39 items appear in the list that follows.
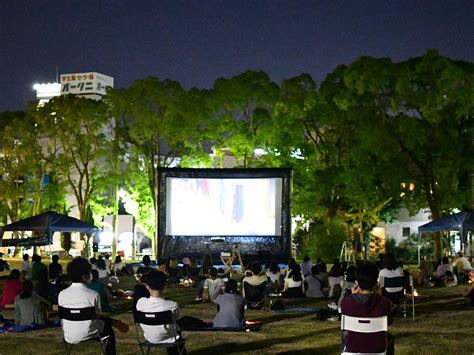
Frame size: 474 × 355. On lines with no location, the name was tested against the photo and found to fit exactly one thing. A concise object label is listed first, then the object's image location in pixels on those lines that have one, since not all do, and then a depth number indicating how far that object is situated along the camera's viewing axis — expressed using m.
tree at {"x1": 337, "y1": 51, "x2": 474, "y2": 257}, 25.09
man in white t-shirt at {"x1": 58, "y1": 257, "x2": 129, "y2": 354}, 6.71
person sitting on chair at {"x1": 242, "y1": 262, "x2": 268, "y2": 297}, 12.73
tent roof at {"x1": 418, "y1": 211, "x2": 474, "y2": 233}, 18.47
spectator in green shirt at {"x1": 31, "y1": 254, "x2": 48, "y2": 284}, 13.99
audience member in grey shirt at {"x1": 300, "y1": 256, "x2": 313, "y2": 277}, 17.19
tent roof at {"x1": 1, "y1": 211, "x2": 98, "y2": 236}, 20.52
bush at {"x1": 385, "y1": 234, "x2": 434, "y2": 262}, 33.56
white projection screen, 23.88
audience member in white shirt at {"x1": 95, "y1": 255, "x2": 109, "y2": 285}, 14.45
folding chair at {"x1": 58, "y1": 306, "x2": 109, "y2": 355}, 6.68
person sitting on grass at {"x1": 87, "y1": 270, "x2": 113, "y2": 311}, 10.94
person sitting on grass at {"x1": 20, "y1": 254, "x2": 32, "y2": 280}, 16.22
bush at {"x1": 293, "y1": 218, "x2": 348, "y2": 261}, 27.95
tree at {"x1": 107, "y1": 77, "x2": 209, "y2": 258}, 30.33
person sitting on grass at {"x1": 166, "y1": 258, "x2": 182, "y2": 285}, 17.97
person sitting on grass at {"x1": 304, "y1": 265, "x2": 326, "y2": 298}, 14.68
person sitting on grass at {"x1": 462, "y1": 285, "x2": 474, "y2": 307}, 12.97
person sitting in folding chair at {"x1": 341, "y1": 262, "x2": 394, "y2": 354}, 5.67
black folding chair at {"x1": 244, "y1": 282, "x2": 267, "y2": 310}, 12.80
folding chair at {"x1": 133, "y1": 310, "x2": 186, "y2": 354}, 6.72
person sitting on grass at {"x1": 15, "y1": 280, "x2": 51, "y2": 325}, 10.35
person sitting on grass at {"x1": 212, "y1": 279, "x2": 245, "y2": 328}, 9.84
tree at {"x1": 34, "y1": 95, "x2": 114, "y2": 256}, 33.12
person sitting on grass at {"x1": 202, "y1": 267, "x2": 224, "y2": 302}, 13.76
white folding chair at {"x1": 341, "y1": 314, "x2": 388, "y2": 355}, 5.66
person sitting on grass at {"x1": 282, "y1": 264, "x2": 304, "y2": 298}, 14.77
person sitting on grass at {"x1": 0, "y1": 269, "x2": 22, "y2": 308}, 11.78
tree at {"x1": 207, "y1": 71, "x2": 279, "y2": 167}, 29.52
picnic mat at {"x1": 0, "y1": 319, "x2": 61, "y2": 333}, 10.19
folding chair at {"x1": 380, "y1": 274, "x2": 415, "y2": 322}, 11.01
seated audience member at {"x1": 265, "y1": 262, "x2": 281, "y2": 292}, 15.45
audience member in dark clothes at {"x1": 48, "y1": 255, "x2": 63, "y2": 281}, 15.36
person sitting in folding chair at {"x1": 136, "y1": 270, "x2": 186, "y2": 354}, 6.76
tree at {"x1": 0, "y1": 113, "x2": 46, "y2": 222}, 35.78
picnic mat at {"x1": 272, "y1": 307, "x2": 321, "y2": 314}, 12.43
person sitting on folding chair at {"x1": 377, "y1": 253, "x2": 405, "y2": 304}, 11.03
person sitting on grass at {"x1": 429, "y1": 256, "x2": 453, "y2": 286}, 17.00
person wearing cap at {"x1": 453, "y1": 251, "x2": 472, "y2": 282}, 17.85
